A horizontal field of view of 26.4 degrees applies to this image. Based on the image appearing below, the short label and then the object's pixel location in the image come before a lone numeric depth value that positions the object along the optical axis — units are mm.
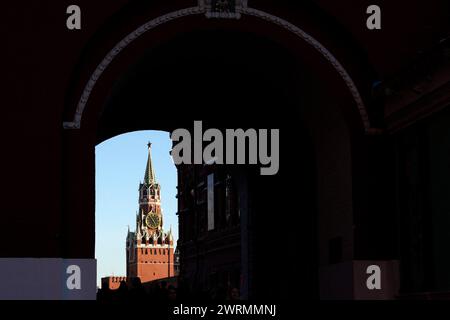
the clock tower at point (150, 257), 192875
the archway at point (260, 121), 19844
